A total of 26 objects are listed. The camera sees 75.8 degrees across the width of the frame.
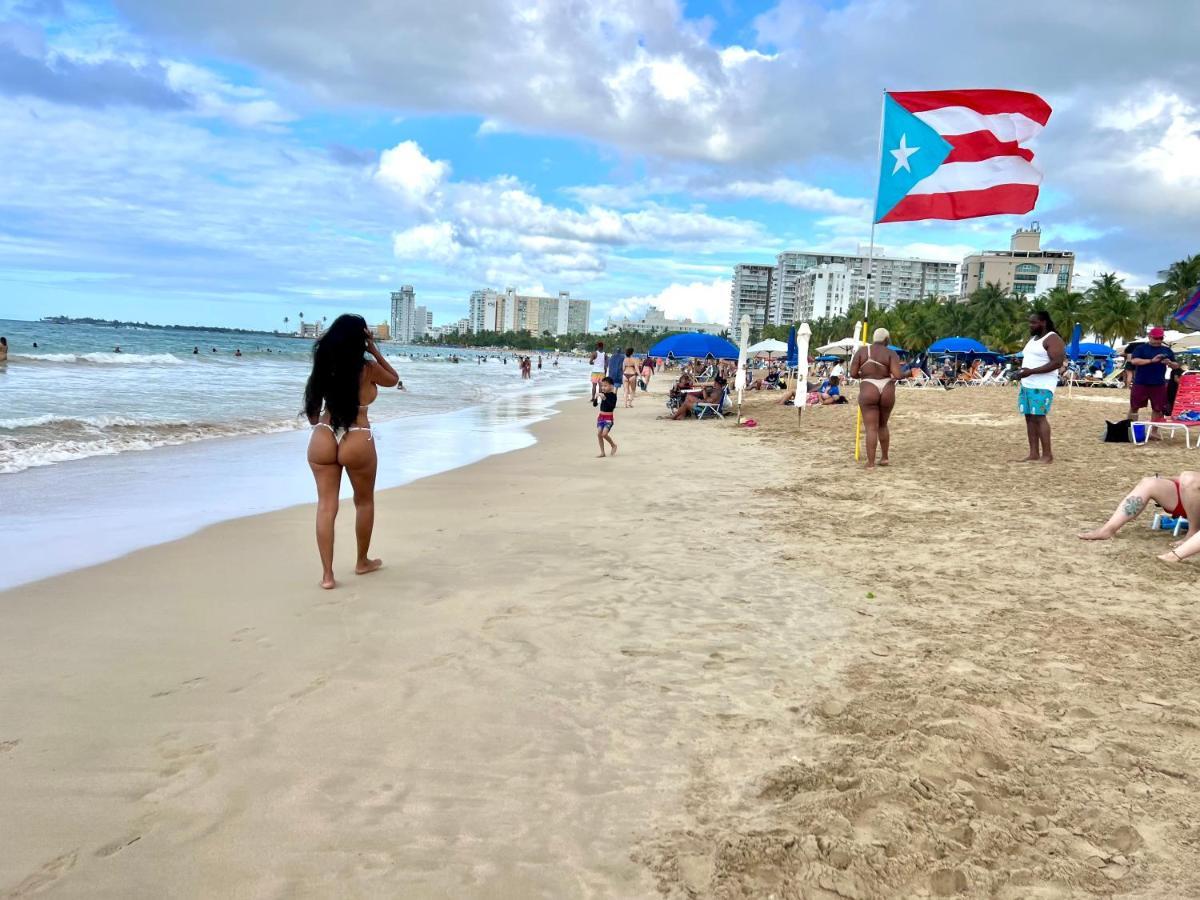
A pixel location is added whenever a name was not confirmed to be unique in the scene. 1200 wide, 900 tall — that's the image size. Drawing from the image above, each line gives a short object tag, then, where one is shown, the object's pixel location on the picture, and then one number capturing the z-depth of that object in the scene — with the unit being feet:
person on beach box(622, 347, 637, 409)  74.69
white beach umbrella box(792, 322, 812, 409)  44.78
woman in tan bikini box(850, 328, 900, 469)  29.60
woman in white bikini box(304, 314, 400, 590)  14.83
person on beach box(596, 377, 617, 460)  36.50
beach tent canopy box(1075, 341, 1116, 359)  128.77
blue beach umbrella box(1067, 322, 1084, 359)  98.88
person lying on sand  17.12
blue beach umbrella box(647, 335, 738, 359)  61.05
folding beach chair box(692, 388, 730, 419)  63.05
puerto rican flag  31.22
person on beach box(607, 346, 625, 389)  64.39
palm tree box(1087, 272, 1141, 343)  200.13
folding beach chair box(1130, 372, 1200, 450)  34.33
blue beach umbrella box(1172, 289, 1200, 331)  24.61
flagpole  31.35
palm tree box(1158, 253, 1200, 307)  180.04
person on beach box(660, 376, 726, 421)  62.08
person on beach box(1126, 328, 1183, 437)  36.24
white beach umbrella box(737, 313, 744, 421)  54.13
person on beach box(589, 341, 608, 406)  64.23
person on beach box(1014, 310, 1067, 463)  28.43
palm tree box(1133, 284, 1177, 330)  182.09
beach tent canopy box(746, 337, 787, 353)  109.68
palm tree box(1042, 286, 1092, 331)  215.47
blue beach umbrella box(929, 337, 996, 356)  120.67
